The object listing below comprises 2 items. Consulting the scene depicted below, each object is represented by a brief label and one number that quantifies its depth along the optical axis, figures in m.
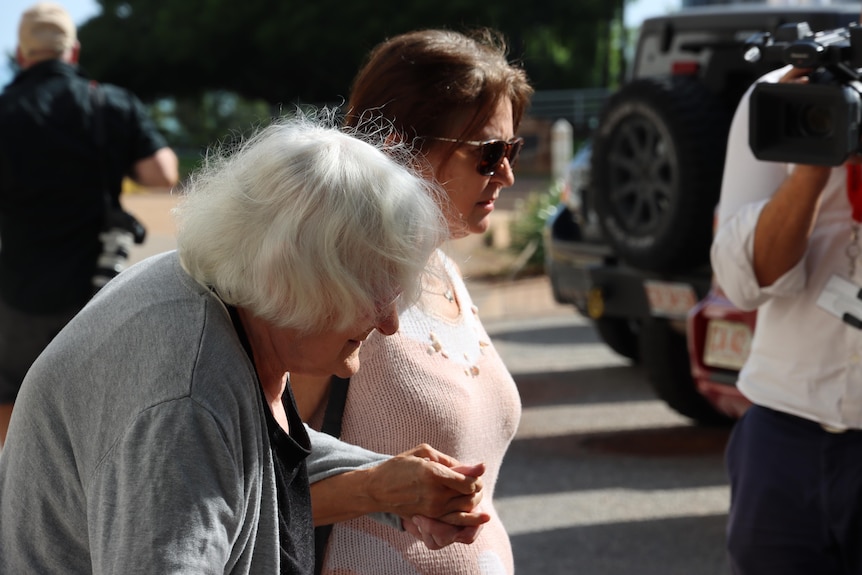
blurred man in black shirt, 4.64
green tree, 37.41
